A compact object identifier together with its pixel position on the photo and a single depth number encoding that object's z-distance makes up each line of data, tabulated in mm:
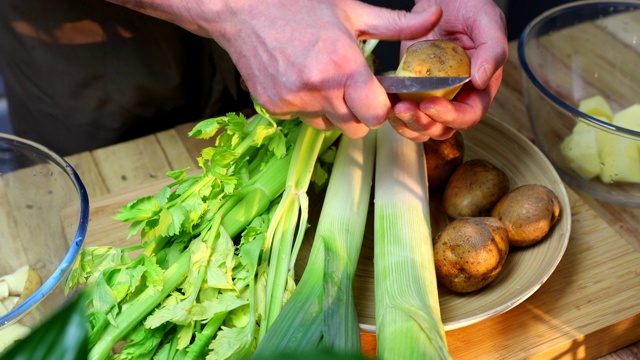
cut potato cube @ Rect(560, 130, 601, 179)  1107
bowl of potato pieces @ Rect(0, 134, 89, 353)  871
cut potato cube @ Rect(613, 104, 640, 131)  1161
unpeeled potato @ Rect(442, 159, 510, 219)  1012
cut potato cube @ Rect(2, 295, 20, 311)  854
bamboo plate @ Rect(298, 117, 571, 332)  873
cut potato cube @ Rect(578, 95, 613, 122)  1211
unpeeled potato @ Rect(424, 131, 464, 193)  1076
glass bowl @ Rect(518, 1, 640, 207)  1150
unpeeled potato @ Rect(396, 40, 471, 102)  873
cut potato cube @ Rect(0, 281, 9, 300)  873
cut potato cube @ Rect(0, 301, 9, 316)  835
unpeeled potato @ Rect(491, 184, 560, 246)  934
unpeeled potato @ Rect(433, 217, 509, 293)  874
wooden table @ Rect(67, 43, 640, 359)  905
